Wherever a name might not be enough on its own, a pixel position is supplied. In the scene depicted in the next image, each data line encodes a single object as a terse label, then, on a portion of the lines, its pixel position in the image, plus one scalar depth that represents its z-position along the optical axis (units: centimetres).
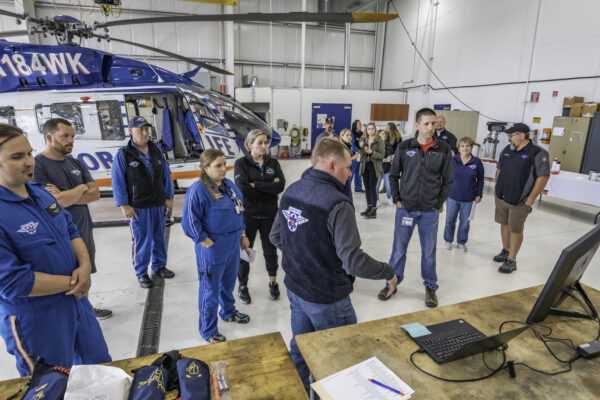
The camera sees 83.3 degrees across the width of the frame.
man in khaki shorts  379
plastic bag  100
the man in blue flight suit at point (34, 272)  149
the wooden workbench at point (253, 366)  120
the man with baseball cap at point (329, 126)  678
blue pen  123
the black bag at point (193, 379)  106
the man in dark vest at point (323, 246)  164
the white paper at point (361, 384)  121
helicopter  522
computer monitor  138
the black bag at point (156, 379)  104
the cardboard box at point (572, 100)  784
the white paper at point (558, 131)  807
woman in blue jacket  455
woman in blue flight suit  247
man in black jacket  316
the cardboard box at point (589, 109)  734
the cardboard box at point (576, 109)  766
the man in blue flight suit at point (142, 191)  342
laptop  133
